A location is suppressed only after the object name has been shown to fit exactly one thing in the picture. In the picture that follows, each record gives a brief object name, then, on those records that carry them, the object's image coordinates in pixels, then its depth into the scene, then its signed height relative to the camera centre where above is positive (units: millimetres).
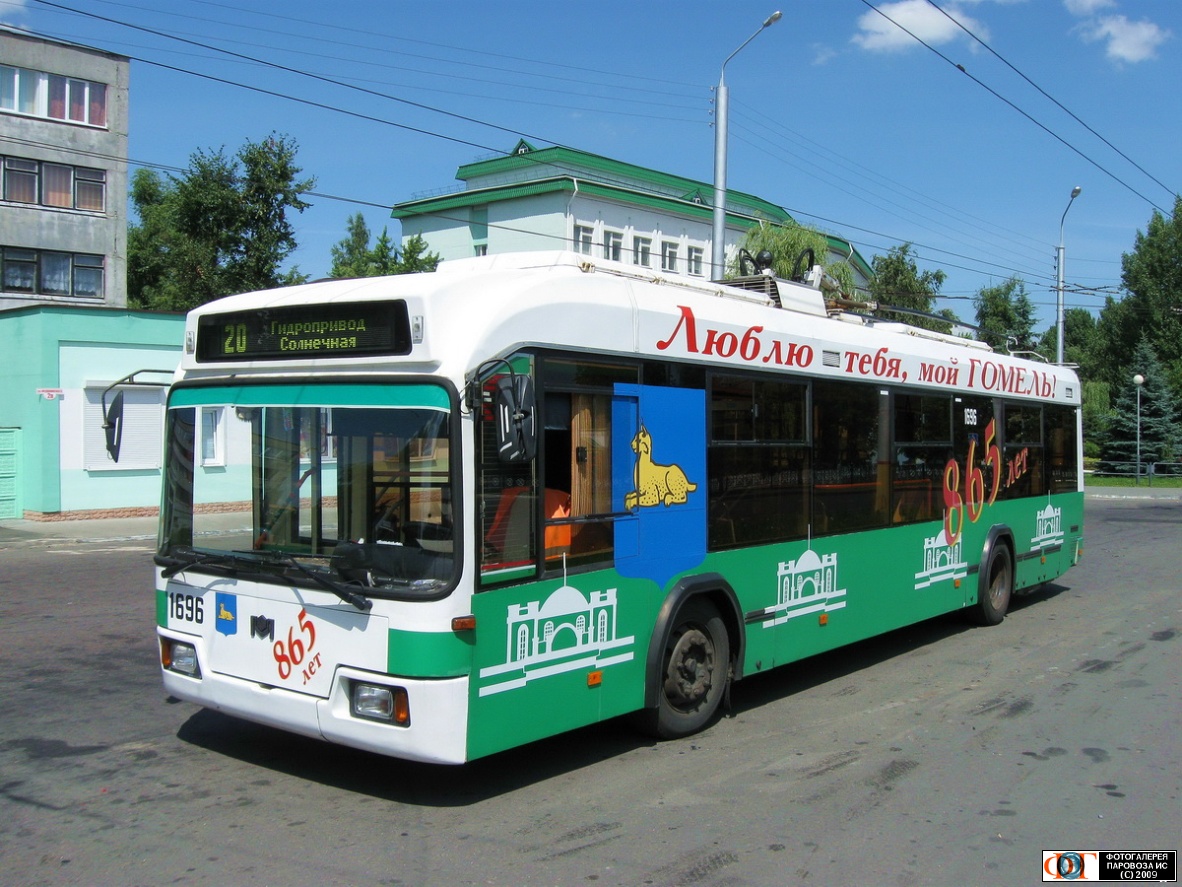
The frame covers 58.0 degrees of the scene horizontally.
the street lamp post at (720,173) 19234 +5039
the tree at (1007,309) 56938 +7592
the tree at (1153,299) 62094 +9137
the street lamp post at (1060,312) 34938 +4546
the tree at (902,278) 42000 +6941
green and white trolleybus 5316 -322
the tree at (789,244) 27553 +5603
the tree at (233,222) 27875 +6048
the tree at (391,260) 36344 +6776
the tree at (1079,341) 74919 +8667
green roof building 43562 +10196
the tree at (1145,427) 47125 +997
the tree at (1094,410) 56453 +2159
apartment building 34812 +9300
